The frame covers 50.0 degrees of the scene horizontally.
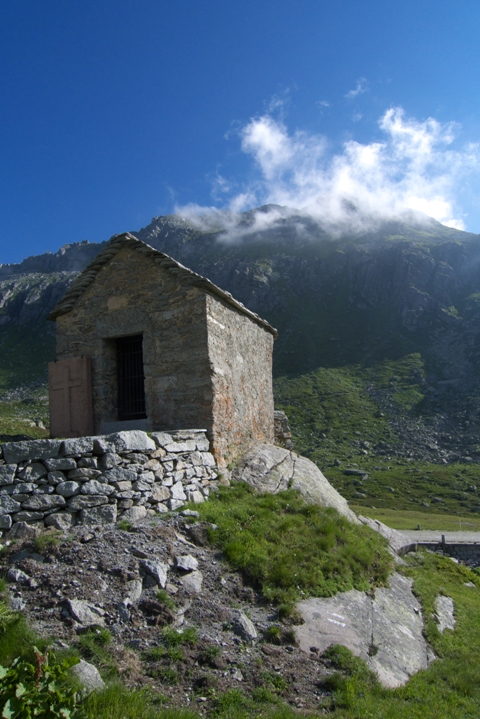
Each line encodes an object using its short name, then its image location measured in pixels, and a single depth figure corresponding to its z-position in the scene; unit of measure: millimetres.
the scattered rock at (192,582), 7155
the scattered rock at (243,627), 6633
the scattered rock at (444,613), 10125
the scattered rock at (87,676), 4898
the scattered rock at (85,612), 5949
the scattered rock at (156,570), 6988
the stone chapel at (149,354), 11531
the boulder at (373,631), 7145
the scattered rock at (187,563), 7447
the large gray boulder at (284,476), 11789
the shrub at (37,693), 3816
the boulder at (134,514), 8354
